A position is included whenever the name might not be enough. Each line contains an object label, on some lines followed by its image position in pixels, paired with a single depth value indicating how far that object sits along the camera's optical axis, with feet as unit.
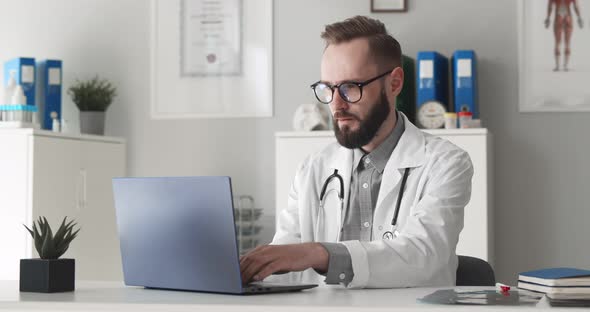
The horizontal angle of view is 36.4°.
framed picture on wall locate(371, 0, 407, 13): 15.12
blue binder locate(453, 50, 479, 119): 13.97
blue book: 5.43
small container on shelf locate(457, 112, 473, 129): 13.76
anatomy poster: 14.60
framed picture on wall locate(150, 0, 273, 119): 15.80
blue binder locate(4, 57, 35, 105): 15.38
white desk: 5.10
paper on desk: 5.19
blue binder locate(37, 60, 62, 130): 15.81
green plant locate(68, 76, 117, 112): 15.81
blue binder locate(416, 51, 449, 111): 13.91
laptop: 5.74
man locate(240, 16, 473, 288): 7.25
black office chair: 7.62
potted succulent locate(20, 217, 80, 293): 6.28
